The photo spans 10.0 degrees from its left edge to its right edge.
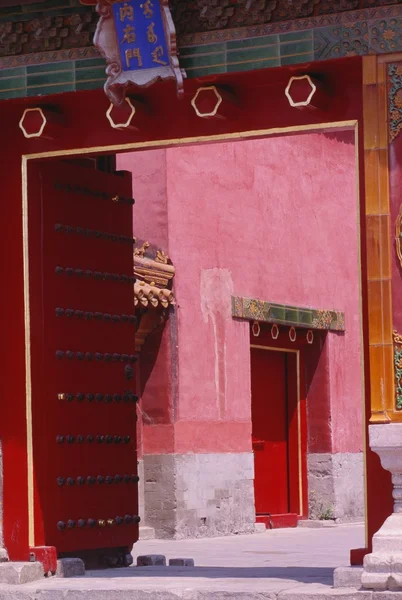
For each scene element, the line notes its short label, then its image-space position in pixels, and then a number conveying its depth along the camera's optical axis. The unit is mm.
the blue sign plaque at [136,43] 12976
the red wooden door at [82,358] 14288
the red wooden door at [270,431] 26417
